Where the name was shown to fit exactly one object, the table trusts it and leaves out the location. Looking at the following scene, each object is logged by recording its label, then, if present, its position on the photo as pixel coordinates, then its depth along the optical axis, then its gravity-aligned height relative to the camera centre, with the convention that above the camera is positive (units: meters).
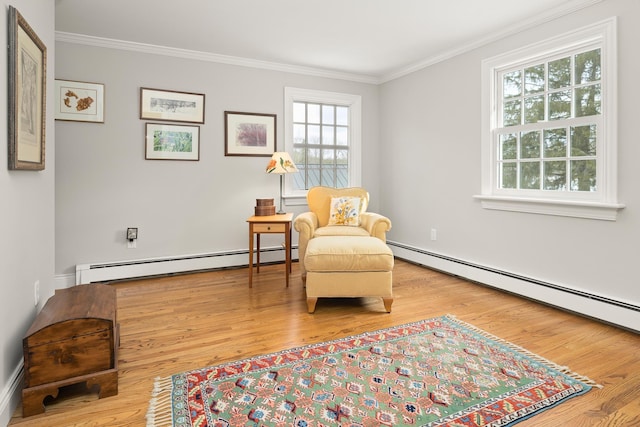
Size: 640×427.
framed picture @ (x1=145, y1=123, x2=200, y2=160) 3.81 +0.74
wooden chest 1.63 -0.63
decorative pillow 3.75 +0.03
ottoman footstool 2.82 -0.44
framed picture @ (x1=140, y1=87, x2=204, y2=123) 3.77 +1.11
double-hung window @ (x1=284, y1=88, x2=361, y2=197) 4.53 +0.95
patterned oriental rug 1.62 -0.85
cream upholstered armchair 3.40 -0.06
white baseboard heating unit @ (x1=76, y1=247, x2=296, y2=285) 3.61 -0.53
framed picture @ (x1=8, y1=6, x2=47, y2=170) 1.63 +0.57
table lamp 3.82 +0.50
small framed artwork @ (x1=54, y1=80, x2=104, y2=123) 3.43 +1.04
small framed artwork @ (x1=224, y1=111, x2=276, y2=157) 4.16 +0.90
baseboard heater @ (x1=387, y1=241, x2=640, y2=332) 2.56 -0.62
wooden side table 3.48 -0.13
